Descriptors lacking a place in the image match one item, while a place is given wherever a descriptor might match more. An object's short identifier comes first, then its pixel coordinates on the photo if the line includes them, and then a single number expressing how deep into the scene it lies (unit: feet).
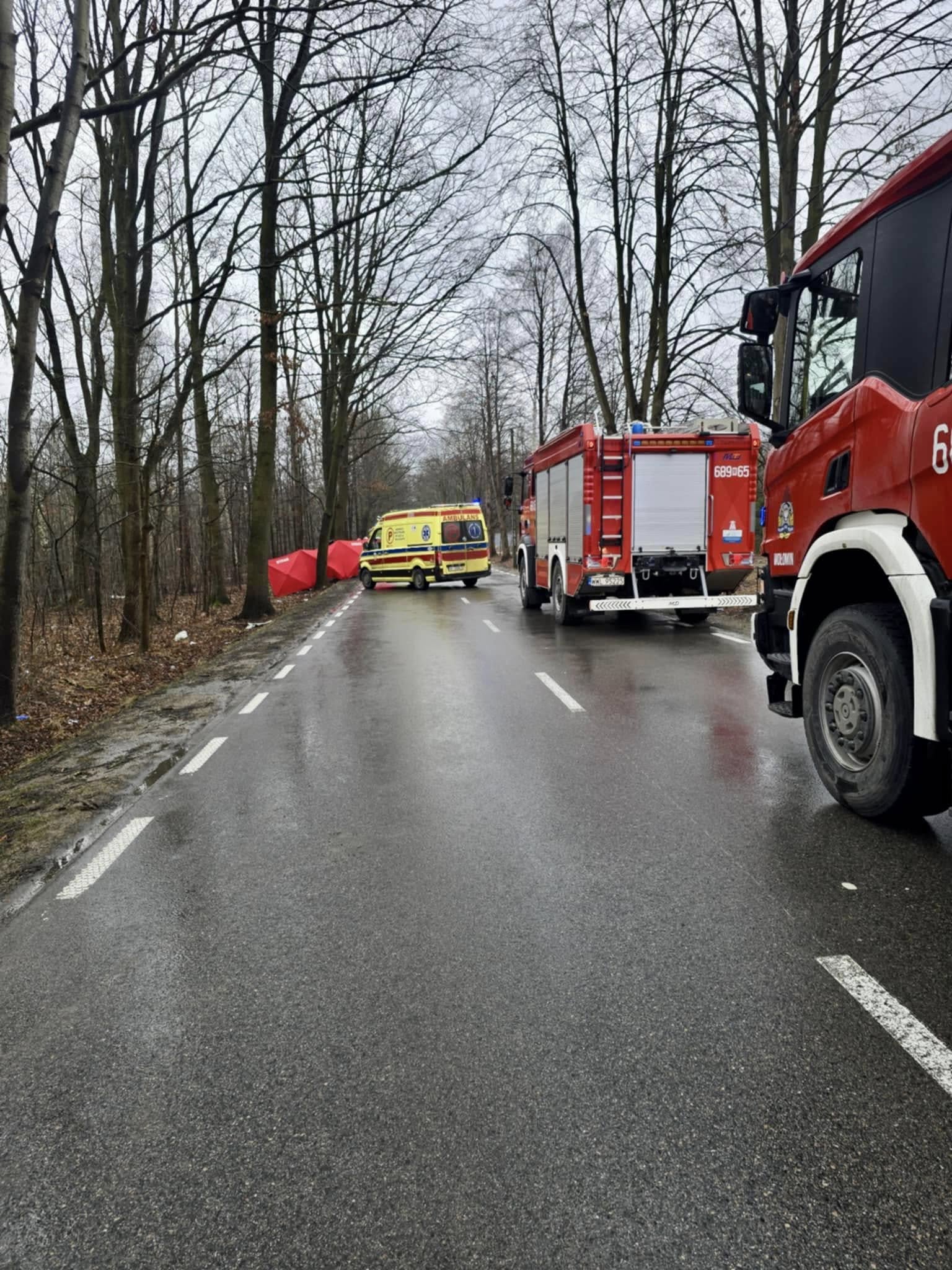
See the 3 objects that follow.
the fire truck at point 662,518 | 41.09
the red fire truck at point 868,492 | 11.99
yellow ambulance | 88.79
